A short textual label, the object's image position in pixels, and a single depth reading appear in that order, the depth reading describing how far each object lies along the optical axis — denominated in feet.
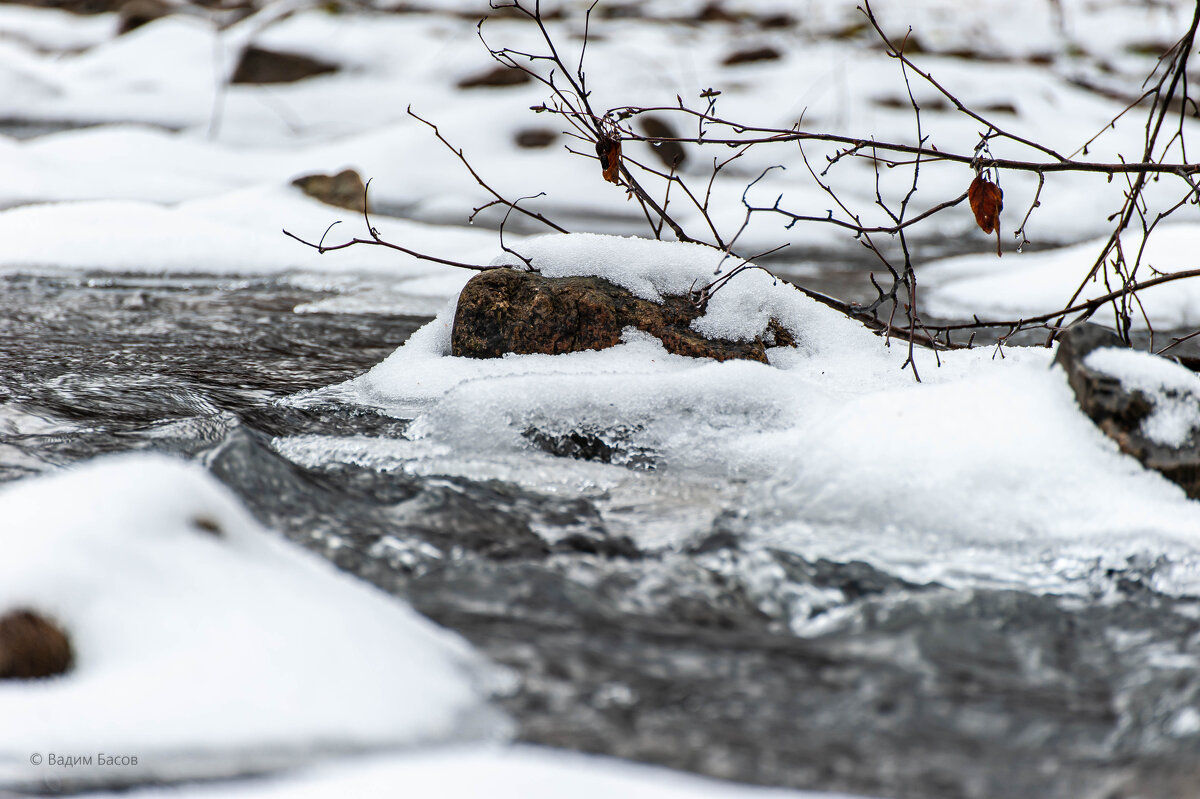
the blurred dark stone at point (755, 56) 66.18
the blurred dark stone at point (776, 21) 82.02
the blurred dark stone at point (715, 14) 83.15
